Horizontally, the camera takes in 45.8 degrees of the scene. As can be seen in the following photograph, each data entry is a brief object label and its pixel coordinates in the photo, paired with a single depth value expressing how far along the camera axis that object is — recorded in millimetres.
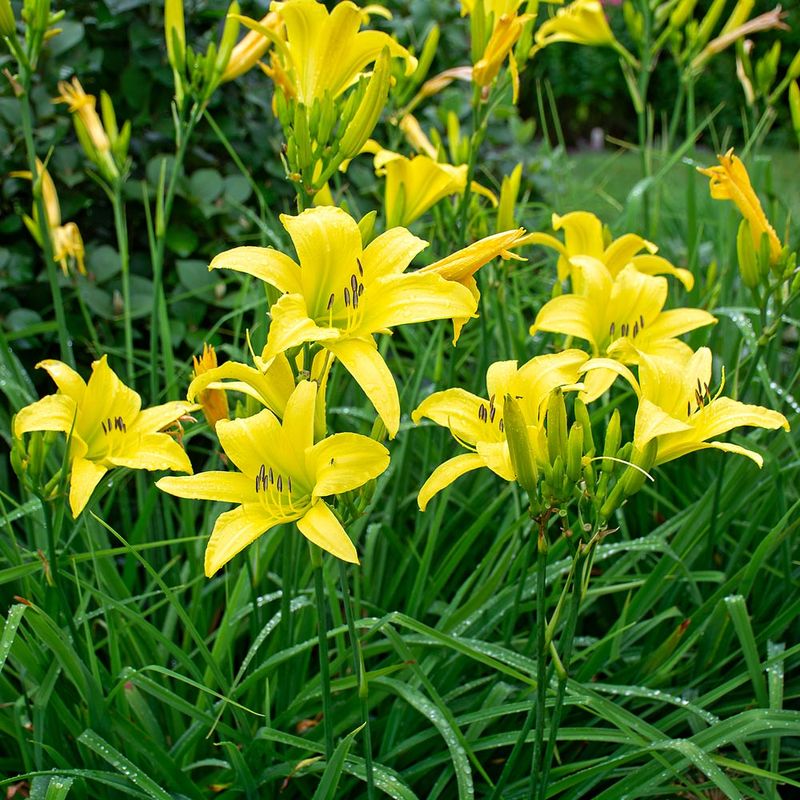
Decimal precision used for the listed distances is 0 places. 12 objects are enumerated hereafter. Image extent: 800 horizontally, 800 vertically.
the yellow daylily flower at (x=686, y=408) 1266
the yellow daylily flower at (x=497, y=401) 1307
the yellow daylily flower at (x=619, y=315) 1617
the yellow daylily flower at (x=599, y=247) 1811
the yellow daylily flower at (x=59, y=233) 2373
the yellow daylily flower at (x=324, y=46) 1427
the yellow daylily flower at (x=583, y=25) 2688
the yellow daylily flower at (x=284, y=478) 1143
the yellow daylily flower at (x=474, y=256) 1250
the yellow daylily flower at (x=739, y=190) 1682
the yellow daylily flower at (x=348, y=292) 1142
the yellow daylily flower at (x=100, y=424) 1408
